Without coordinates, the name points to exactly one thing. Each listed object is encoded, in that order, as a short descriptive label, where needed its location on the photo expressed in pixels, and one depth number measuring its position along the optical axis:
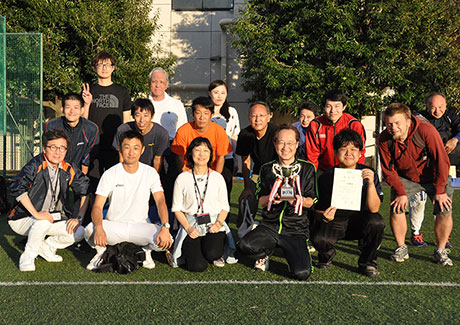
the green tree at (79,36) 14.49
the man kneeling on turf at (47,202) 4.60
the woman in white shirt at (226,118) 5.65
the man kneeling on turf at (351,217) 4.30
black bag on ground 4.31
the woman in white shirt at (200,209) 4.54
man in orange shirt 5.14
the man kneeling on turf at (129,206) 4.50
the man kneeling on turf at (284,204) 4.34
